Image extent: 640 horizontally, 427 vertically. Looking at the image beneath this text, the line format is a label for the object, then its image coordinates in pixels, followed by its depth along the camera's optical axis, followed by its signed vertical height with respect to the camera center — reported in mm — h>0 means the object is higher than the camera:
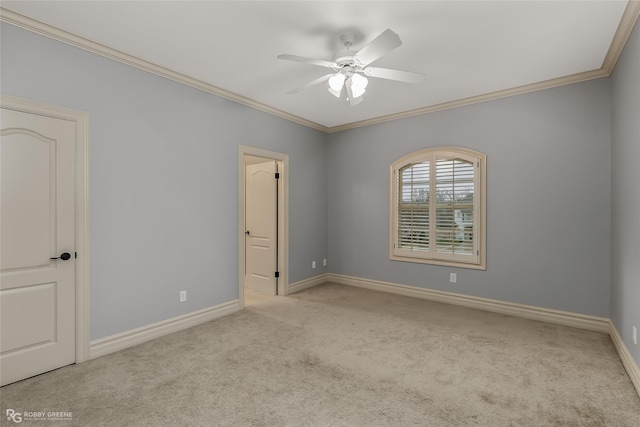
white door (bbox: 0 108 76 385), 2373 -251
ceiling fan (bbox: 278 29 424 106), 2430 +1194
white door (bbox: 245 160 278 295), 4906 -219
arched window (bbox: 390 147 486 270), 4176 +71
